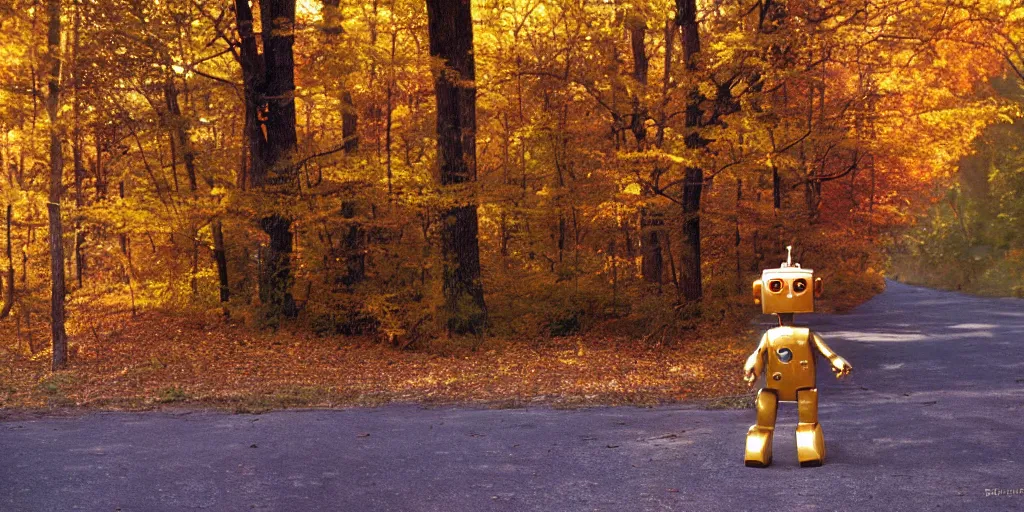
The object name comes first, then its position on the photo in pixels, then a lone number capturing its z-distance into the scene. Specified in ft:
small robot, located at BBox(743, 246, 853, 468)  22.04
